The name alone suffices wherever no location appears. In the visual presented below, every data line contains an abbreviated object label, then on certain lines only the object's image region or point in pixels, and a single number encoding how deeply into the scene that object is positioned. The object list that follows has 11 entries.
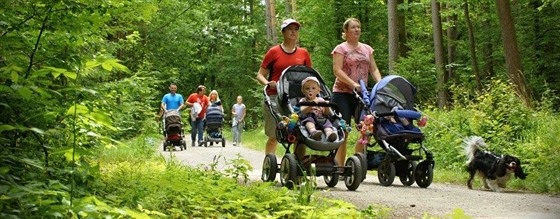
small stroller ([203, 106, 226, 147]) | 21.92
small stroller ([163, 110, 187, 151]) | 18.70
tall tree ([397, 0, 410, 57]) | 24.31
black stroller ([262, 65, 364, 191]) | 7.82
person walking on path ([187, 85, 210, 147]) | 20.84
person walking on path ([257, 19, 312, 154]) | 8.63
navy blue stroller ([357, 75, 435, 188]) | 9.05
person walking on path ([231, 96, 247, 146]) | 23.46
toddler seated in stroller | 7.83
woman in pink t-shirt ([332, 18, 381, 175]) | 9.31
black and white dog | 9.17
